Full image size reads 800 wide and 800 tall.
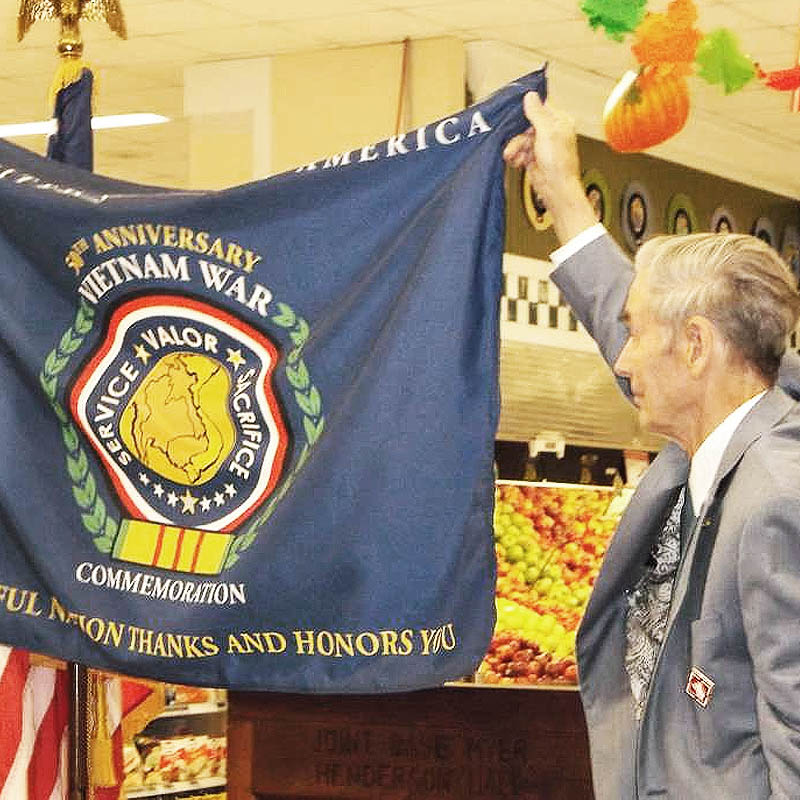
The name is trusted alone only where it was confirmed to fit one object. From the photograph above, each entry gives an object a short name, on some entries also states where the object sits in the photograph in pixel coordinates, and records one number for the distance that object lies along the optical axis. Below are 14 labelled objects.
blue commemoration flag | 4.79
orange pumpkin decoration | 5.20
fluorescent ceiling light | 15.95
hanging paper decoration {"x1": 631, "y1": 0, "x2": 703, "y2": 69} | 5.11
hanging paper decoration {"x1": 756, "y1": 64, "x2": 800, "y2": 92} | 5.56
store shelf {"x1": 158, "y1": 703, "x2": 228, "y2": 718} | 12.32
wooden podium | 6.87
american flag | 5.77
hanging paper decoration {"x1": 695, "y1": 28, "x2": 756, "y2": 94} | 5.50
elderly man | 3.79
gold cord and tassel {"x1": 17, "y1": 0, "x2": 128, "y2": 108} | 5.96
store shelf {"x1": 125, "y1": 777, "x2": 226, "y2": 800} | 11.98
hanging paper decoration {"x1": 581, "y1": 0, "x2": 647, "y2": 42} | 5.20
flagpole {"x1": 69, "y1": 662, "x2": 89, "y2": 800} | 5.90
